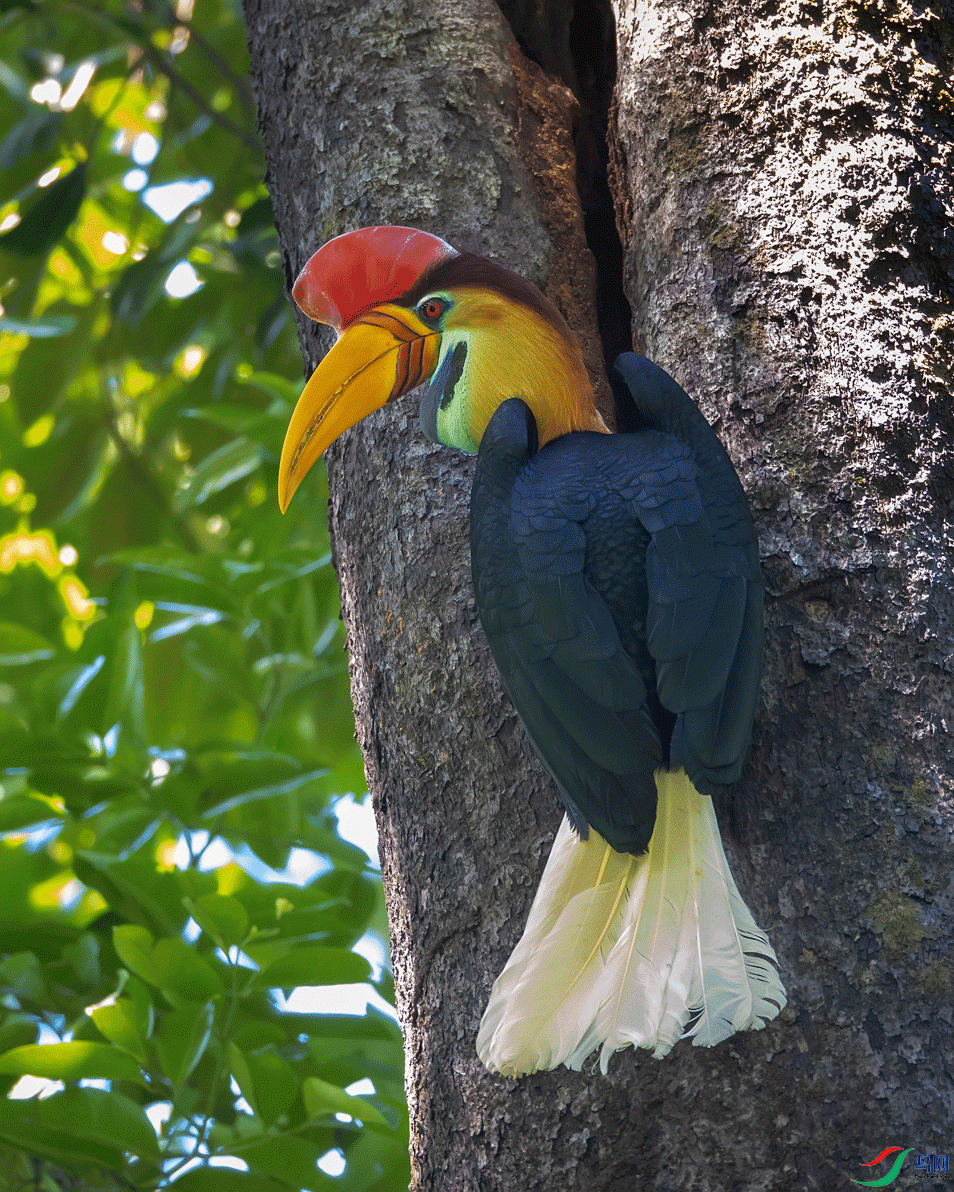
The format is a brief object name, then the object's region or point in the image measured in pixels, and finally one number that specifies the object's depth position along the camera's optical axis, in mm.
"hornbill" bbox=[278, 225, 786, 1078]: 16291
